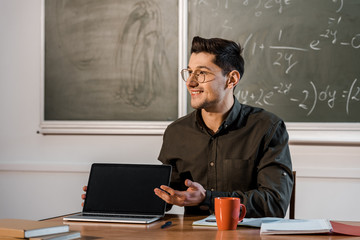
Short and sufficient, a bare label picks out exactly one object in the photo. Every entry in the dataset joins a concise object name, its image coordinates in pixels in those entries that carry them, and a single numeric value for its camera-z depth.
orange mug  2.51
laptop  2.78
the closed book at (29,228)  2.23
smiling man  3.08
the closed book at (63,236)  2.24
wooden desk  2.41
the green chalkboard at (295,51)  4.16
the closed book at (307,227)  2.44
